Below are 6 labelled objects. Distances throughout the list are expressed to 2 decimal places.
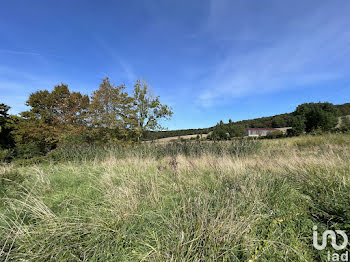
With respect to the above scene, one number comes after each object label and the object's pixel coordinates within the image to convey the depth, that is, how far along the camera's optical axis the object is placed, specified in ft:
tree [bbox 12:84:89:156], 53.42
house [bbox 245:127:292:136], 210.38
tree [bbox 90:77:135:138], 41.34
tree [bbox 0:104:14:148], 49.62
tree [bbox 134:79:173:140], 46.09
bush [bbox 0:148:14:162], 30.00
